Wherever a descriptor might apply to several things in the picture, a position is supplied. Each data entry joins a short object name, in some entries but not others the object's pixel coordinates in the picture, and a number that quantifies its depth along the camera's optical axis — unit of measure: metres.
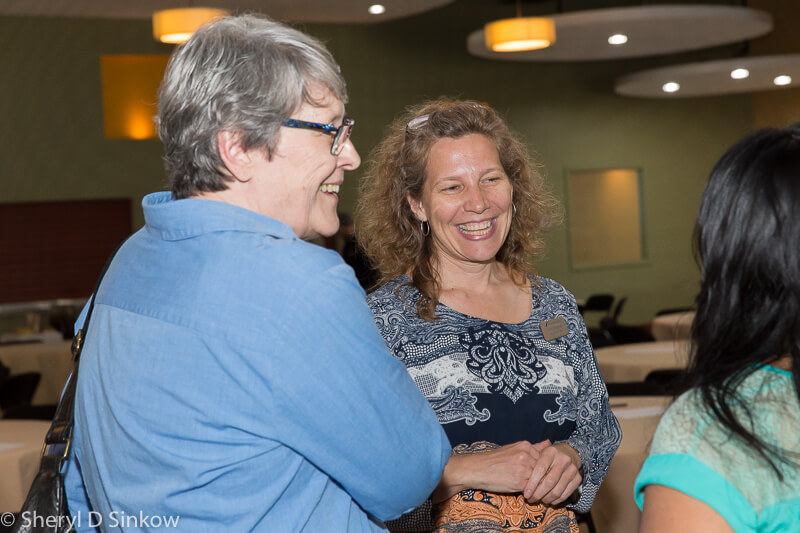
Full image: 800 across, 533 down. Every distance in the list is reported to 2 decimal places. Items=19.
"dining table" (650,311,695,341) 7.93
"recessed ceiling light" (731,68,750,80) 10.41
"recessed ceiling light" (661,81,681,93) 11.35
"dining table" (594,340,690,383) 5.62
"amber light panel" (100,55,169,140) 12.41
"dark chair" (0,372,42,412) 7.07
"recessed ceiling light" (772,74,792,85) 11.13
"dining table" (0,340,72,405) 8.12
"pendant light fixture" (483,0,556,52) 8.26
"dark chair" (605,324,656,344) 7.74
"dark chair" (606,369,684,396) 4.78
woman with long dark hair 1.00
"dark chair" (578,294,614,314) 12.48
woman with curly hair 2.07
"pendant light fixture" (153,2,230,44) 7.09
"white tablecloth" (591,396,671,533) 3.30
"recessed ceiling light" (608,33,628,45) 9.58
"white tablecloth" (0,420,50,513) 3.77
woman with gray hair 1.22
